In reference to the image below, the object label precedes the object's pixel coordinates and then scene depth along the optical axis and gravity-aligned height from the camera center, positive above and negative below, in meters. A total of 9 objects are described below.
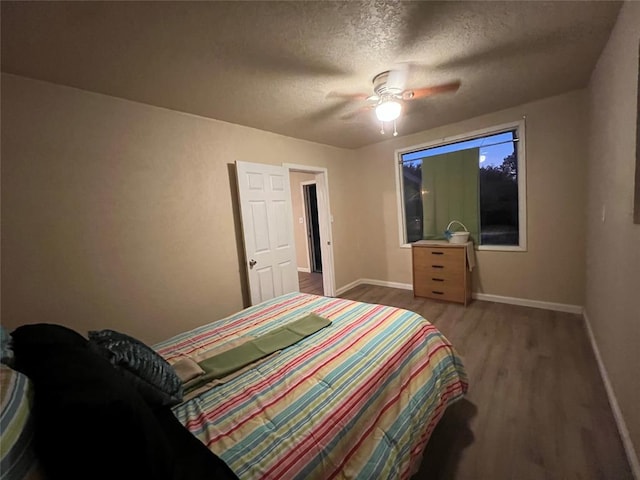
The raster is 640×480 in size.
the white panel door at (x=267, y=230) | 3.01 -0.10
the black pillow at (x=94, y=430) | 0.64 -0.48
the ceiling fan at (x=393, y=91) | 2.10 +0.98
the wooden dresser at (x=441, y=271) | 3.46 -0.84
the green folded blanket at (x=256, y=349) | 1.35 -0.72
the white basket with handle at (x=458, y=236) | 3.56 -0.39
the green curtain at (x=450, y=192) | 3.60 +0.20
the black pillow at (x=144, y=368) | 1.05 -0.55
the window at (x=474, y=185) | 3.33 +0.27
